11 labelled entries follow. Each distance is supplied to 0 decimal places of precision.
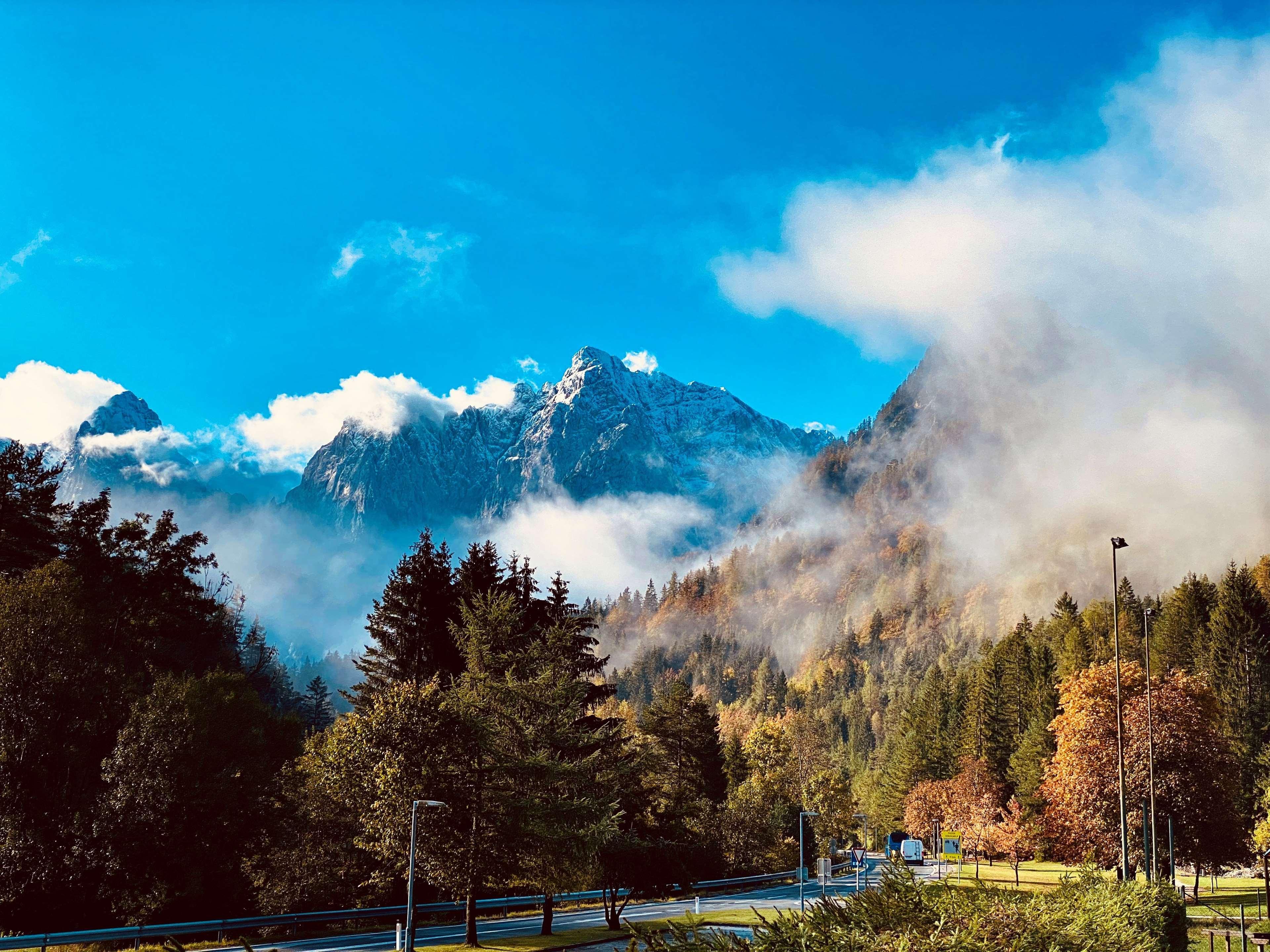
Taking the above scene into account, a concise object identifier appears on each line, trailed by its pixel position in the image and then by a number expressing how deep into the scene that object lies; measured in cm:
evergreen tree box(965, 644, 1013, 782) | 10394
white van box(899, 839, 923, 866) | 9988
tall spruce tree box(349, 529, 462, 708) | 5866
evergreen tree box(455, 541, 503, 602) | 6081
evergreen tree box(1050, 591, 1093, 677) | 9550
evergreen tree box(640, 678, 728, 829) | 7875
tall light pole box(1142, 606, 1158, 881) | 4875
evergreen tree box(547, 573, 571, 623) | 6266
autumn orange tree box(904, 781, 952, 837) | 10481
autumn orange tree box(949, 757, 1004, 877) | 9525
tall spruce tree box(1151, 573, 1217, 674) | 8944
